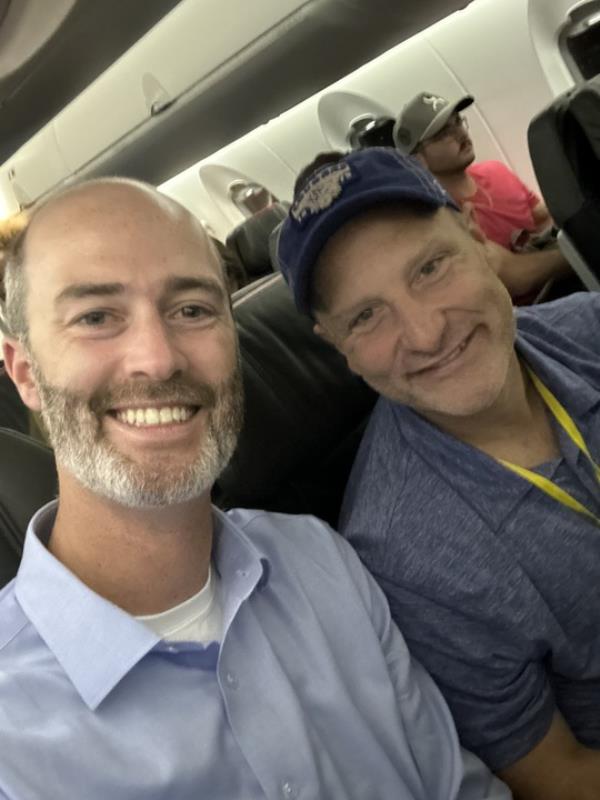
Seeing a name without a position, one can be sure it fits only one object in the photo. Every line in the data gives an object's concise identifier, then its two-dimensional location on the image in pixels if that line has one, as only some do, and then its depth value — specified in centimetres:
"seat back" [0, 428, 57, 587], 47
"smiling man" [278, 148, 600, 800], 46
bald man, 36
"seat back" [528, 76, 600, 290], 56
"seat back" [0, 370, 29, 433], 58
